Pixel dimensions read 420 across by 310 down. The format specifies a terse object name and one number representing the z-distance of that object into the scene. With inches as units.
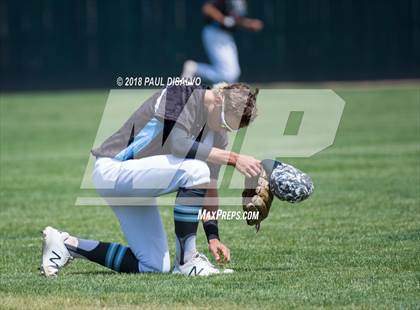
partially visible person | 1476.4
